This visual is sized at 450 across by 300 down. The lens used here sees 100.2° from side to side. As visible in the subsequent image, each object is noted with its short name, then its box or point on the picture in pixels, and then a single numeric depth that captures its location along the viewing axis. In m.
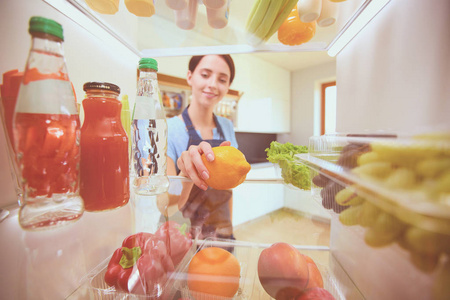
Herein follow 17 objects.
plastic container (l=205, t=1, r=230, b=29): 0.49
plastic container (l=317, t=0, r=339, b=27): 0.47
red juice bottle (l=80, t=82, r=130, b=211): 0.32
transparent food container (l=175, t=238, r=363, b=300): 0.38
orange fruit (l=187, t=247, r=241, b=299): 0.36
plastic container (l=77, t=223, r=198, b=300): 0.35
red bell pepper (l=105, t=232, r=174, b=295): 0.35
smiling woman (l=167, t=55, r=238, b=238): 1.00
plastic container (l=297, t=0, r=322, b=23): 0.44
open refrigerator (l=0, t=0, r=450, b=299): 0.19
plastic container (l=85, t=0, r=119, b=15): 0.40
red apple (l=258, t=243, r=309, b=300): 0.34
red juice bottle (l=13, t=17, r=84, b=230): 0.23
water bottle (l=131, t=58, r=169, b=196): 0.47
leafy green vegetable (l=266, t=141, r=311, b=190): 0.51
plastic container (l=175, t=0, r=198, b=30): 0.51
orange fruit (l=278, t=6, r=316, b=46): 0.53
